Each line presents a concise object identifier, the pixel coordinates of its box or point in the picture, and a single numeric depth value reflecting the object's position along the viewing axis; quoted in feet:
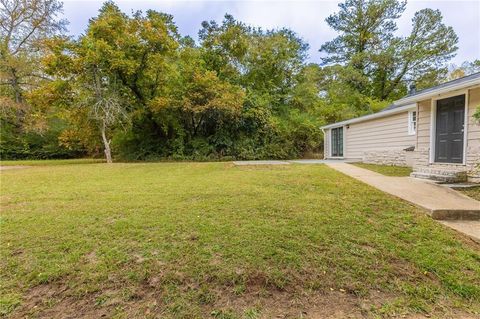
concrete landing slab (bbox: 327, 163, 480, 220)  11.03
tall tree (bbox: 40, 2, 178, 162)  33.17
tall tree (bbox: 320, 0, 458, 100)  56.59
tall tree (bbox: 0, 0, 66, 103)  48.11
